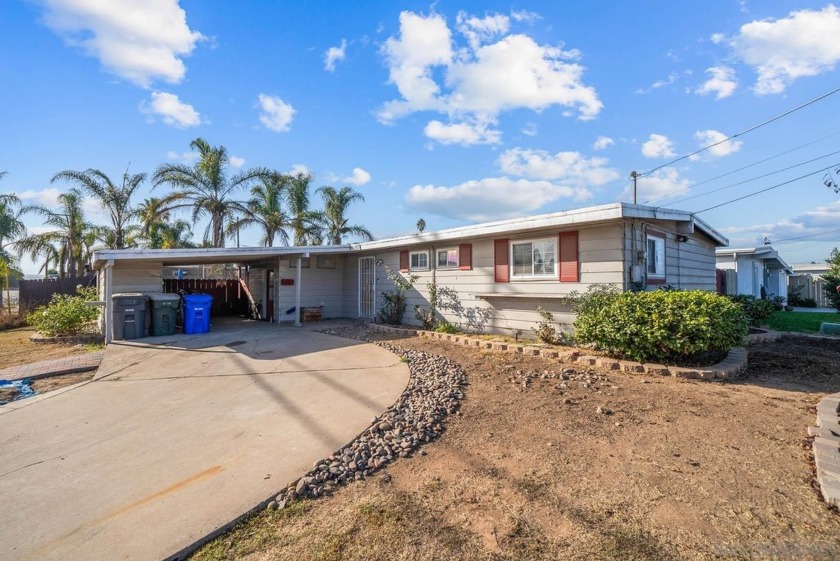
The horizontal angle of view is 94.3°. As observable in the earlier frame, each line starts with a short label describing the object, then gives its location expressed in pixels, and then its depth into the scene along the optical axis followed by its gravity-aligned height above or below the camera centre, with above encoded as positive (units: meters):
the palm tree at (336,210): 22.06 +4.18
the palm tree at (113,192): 17.20 +4.20
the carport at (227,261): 8.87 +0.52
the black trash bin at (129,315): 9.05 -0.73
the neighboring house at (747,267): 15.52 +0.69
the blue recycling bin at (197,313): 10.39 -0.77
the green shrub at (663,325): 5.32 -0.60
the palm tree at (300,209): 20.81 +4.04
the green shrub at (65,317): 9.55 -0.82
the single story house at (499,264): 7.21 +0.49
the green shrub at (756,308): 9.97 -0.64
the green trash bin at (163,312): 9.80 -0.70
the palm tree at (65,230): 18.77 +2.78
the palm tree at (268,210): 19.38 +3.74
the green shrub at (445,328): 9.48 -1.08
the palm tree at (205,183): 17.14 +4.56
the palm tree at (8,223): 17.14 +2.76
